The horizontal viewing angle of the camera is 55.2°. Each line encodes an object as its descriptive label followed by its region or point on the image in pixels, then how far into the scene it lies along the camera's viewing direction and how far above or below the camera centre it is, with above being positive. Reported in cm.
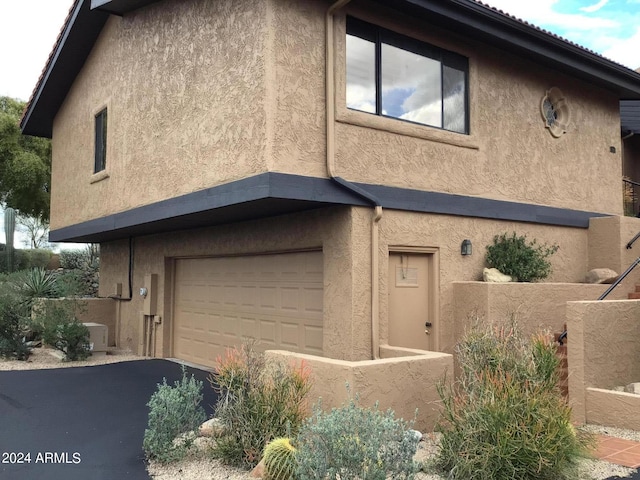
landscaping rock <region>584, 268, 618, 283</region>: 1141 +16
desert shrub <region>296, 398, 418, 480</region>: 460 -127
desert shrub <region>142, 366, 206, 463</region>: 620 -148
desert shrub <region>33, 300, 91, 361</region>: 1329 -113
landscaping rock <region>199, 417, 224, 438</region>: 640 -160
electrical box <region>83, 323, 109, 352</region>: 1418 -129
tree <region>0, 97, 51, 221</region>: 2941 +560
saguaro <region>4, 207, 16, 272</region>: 2494 +220
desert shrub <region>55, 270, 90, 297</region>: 1484 -12
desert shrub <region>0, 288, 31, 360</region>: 1352 -110
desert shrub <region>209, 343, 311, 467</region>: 610 -127
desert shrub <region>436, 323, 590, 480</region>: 527 -130
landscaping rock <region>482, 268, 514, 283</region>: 991 +12
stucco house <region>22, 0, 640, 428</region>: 863 +208
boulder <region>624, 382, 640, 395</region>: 764 -132
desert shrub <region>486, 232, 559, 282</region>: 1031 +42
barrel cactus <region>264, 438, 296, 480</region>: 534 -157
